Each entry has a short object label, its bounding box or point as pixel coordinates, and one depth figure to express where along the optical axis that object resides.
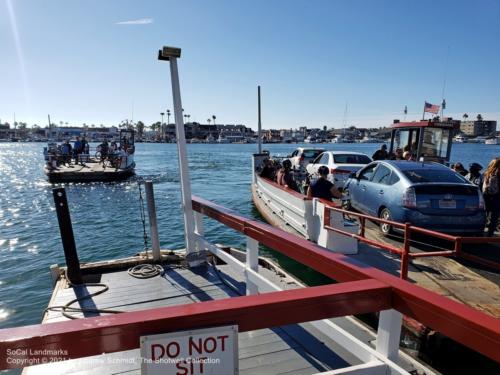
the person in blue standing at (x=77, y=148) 30.31
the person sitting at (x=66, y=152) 28.86
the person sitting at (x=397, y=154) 13.13
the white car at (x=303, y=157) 18.45
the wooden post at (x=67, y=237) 5.01
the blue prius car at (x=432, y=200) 6.52
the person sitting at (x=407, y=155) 11.77
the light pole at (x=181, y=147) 4.75
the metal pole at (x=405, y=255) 4.73
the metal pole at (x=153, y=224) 5.55
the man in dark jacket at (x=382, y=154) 13.44
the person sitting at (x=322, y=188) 7.45
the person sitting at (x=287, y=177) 10.30
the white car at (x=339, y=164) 12.40
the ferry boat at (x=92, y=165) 25.28
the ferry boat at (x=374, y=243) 4.67
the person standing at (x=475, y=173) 9.56
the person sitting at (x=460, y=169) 10.59
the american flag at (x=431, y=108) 14.78
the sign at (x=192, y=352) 1.45
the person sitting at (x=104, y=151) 29.59
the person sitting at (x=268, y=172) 13.72
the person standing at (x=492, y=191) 7.57
